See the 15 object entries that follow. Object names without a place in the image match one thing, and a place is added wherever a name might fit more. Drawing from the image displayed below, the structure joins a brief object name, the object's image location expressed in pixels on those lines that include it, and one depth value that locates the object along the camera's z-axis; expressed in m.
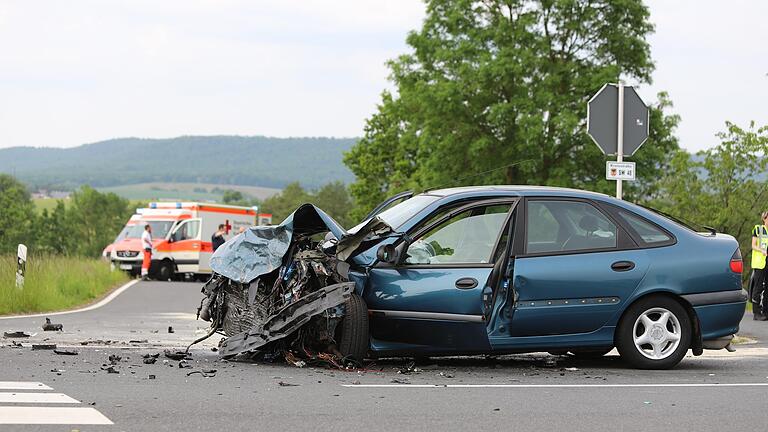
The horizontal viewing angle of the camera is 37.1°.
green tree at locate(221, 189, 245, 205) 188.88
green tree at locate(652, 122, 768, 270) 42.62
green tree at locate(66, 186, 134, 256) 157.50
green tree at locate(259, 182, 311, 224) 142.38
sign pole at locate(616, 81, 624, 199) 14.89
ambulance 39.53
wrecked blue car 9.34
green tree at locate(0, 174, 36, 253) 120.81
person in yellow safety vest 17.97
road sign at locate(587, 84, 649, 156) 15.02
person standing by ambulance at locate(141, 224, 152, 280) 35.62
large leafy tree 43.56
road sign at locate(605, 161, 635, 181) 14.83
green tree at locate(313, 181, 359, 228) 119.75
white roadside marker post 17.38
